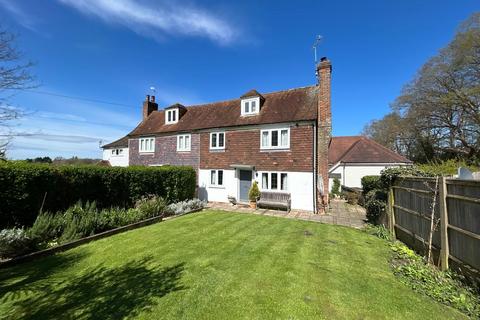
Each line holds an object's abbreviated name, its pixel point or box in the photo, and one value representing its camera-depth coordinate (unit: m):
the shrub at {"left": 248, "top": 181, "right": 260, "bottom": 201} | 16.95
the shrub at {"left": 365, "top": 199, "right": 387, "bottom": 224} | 10.58
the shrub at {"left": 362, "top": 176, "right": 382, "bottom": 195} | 16.13
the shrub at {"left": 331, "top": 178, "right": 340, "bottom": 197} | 25.77
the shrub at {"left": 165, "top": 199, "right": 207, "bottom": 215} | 13.64
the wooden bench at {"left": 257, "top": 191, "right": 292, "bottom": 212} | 15.87
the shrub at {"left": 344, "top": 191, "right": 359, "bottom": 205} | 20.11
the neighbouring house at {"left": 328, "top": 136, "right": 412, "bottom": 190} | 25.00
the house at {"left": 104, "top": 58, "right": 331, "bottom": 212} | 16.02
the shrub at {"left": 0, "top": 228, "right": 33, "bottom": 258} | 6.74
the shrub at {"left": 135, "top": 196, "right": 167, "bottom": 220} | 11.91
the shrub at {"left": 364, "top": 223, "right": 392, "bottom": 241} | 9.26
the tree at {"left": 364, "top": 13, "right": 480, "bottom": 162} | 23.64
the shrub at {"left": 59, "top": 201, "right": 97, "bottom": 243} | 8.23
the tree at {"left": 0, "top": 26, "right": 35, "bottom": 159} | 6.50
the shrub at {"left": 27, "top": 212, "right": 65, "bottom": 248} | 7.62
